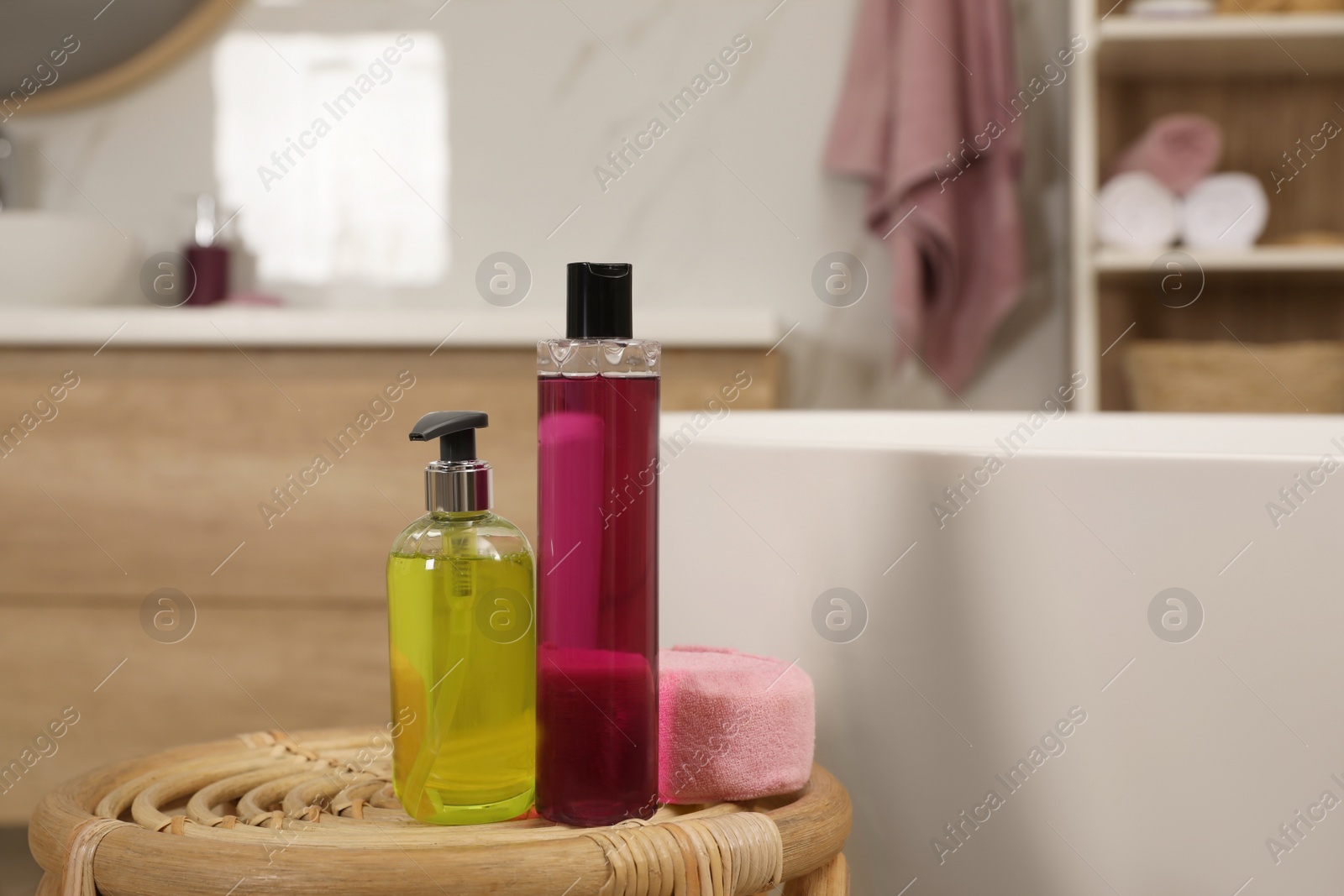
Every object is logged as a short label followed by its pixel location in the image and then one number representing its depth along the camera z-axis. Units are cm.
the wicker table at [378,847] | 115
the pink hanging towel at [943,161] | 294
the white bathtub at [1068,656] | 130
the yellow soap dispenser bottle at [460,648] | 121
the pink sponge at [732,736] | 123
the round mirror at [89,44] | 334
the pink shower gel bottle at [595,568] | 121
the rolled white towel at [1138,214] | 280
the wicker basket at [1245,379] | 272
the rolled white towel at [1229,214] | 279
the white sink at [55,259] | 287
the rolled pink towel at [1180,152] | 283
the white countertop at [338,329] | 232
